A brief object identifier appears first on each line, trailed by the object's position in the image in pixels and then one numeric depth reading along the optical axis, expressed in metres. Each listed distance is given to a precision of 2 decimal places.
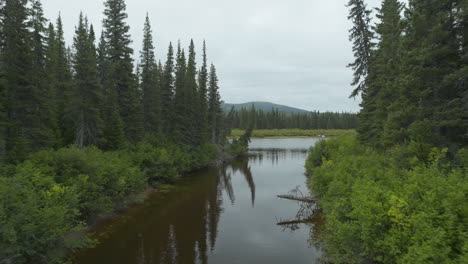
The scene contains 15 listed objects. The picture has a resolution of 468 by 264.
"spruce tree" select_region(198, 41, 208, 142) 46.94
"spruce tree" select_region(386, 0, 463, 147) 12.91
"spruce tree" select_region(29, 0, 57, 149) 20.56
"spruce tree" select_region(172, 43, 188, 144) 42.29
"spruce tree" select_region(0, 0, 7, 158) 16.81
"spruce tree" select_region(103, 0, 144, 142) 31.19
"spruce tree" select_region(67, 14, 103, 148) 25.39
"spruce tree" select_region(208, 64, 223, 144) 55.75
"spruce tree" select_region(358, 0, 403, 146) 20.05
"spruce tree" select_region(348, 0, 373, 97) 28.07
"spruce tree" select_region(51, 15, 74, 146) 29.00
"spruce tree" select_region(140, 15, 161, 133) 40.50
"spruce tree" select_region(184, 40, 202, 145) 44.00
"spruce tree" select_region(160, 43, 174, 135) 44.69
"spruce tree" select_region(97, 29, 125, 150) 27.80
